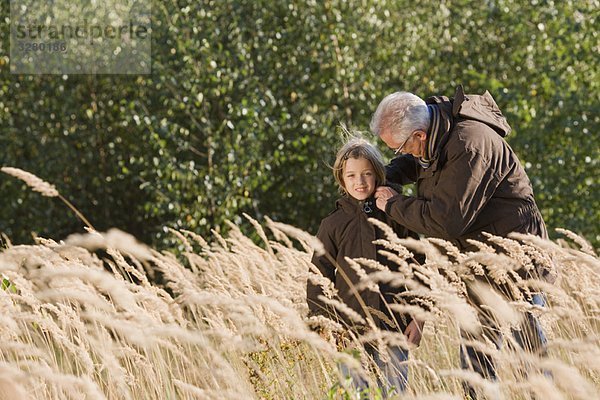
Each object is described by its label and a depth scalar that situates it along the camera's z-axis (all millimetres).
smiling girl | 7980
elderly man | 7375
